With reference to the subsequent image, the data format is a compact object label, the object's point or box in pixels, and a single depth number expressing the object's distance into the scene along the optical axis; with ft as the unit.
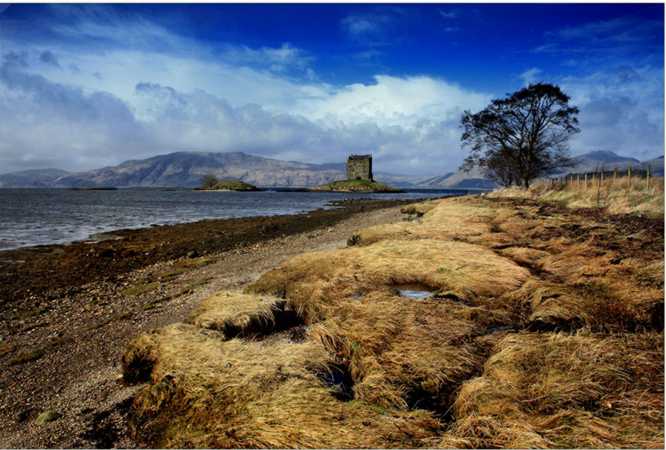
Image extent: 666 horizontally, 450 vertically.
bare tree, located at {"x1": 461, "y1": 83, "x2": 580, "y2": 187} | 108.99
